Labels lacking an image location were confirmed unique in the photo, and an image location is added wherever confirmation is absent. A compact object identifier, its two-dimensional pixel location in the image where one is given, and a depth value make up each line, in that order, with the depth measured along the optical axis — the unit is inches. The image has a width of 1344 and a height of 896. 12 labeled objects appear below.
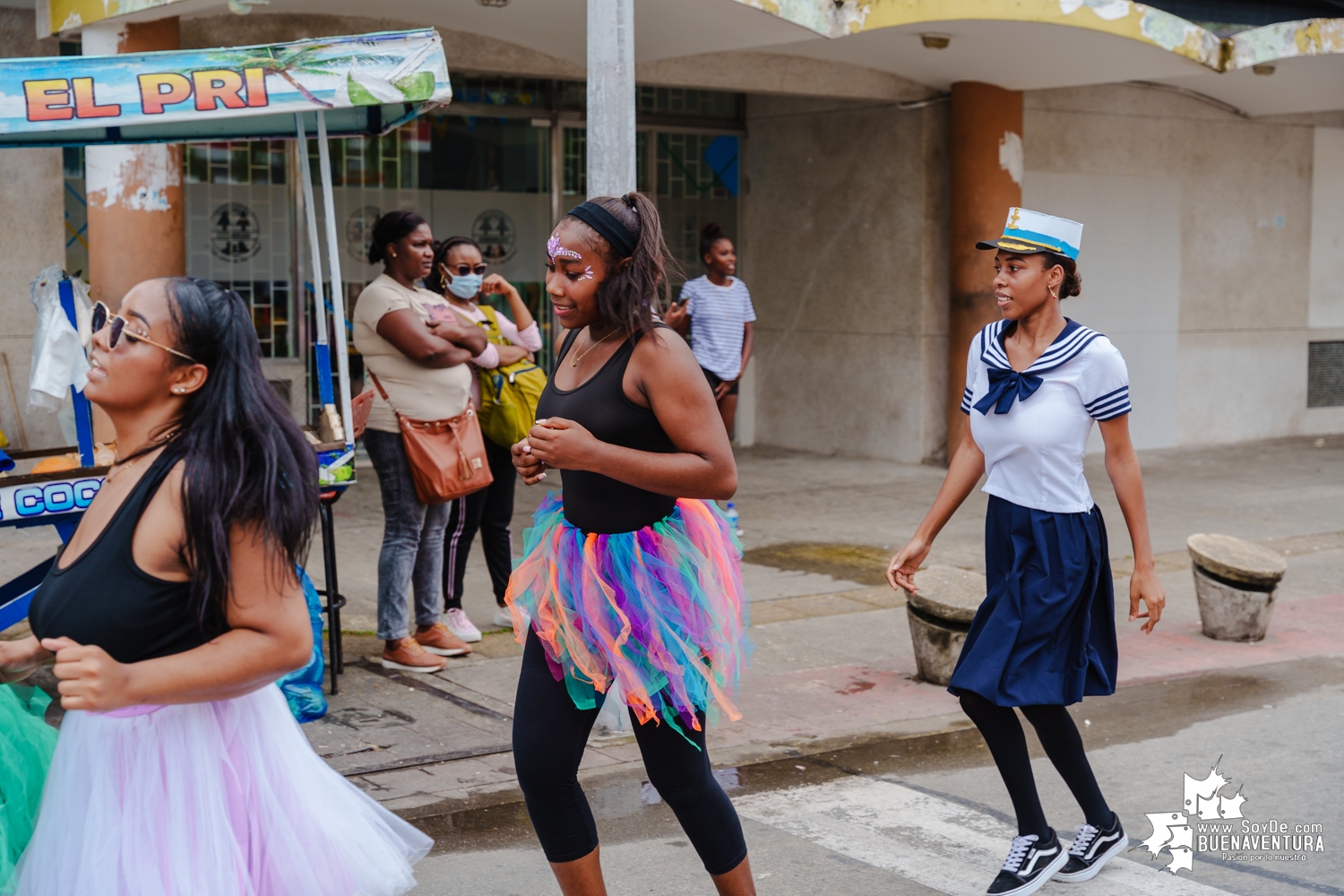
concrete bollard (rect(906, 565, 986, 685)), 244.4
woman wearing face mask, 263.1
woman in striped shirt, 385.1
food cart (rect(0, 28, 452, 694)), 194.7
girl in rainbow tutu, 132.4
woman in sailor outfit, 160.4
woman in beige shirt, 243.6
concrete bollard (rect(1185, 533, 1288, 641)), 282.4
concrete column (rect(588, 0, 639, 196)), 223.6
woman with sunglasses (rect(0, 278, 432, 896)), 95.0
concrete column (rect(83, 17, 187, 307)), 329.7
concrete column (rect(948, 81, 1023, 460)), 489.4
